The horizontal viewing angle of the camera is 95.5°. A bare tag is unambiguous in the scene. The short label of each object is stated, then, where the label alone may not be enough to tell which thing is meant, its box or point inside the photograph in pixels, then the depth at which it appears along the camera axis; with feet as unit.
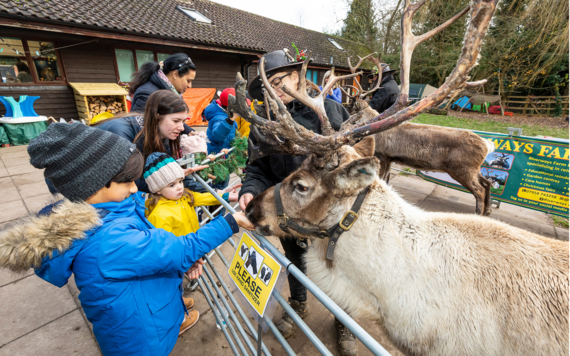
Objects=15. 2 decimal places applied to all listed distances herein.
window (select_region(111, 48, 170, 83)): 39.22
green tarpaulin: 27.68
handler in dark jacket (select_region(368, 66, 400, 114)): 20.23
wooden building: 29.99
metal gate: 3.21
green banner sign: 14.08
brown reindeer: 14.82
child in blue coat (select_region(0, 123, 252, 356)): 4.29
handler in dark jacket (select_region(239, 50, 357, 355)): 7.59
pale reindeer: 4.53
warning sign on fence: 4.62
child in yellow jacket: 6.81
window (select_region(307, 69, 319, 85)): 68.39
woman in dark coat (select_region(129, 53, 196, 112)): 9.90
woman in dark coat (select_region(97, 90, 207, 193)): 7.95
